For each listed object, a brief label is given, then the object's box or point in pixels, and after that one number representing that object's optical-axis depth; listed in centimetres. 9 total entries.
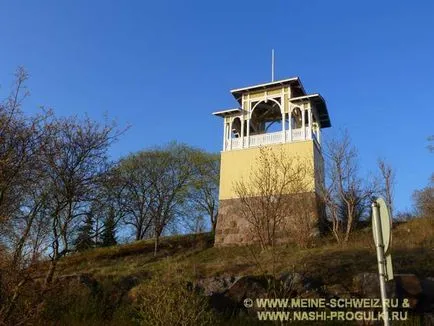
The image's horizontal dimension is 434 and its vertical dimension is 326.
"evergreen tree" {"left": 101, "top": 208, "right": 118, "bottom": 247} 3584
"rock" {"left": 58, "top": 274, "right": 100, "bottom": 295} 1294
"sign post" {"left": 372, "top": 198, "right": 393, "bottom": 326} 473
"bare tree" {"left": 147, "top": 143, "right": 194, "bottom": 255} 3609
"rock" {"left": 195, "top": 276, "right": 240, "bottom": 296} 1298
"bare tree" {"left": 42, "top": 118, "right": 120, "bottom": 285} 998
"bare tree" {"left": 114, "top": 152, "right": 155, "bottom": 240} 3625
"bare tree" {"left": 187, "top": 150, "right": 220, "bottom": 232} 3850
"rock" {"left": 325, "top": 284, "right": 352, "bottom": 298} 1185
